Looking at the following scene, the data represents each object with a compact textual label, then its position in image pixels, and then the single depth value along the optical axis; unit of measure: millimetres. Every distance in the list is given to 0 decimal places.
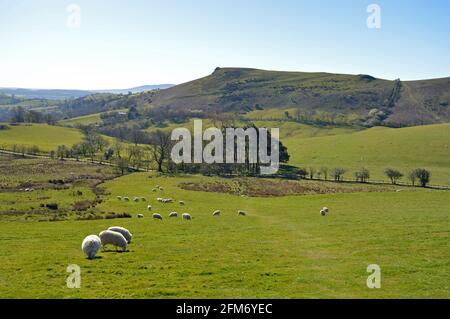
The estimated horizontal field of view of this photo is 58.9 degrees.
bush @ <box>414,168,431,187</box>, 93375
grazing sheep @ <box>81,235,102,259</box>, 23984
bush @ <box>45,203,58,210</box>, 49553
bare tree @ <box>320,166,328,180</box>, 102938
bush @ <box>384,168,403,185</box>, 98312
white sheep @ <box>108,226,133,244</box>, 29719
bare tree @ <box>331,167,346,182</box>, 101575
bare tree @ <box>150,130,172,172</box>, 106281
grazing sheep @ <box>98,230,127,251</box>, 27062
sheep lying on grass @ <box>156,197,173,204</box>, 57469
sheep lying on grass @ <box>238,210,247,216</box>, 48850
